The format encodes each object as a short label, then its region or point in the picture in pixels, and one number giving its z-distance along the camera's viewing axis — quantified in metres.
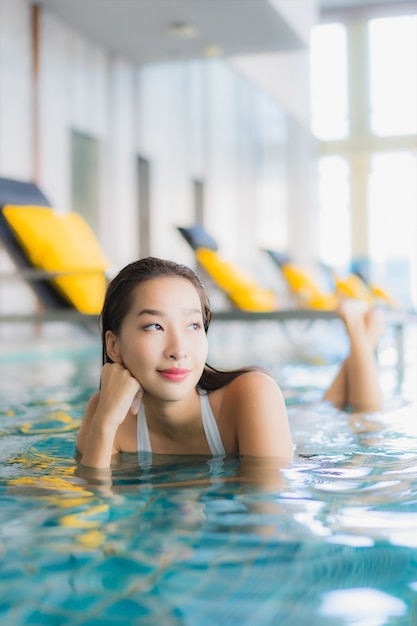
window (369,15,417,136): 16.08
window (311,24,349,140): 16.55
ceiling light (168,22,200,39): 8.70
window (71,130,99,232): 8.96
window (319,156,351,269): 16.56
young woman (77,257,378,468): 1.74
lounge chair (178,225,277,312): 6.88
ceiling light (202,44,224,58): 9.63
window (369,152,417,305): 16.05
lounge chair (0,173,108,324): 4.97
